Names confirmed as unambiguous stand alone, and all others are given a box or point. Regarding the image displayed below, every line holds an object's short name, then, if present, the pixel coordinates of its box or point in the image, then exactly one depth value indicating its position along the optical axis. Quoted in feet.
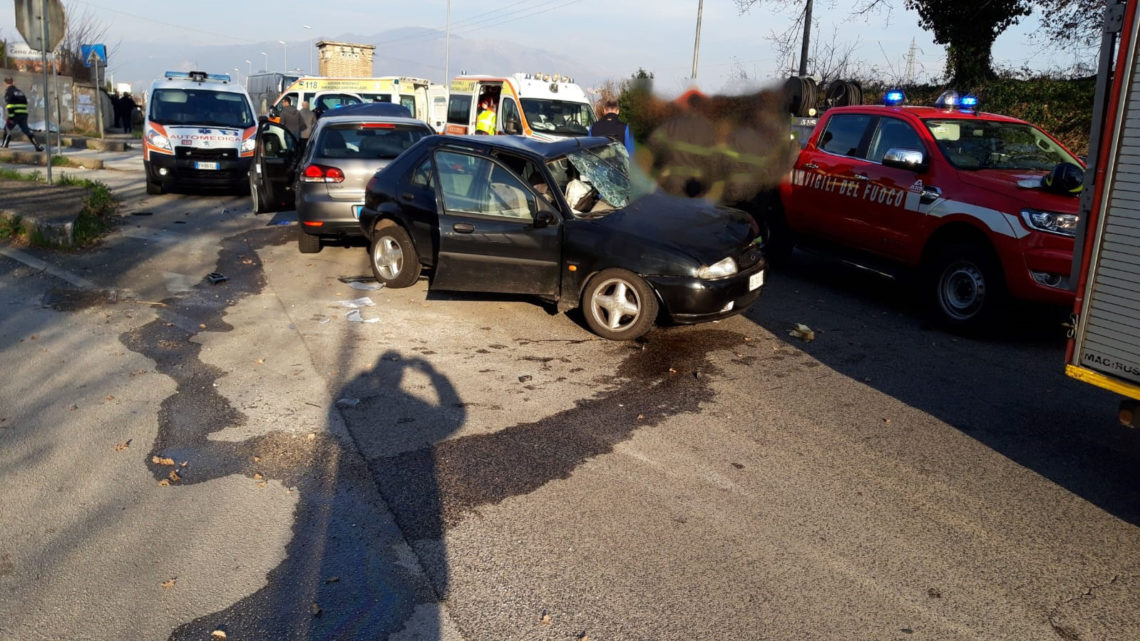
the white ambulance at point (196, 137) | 50.88
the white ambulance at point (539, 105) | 55.06
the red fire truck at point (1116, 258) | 13.92
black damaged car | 23.20
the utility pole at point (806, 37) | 60.85
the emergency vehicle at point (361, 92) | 76.07
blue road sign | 89.20
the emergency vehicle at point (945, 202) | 23.43
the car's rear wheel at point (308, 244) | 35.91
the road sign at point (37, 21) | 45.78
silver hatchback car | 33.24
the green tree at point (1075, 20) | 54.49
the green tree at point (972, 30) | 60.23
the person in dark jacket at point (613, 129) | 43.19
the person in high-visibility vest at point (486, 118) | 58.34
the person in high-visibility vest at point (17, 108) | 77.30
